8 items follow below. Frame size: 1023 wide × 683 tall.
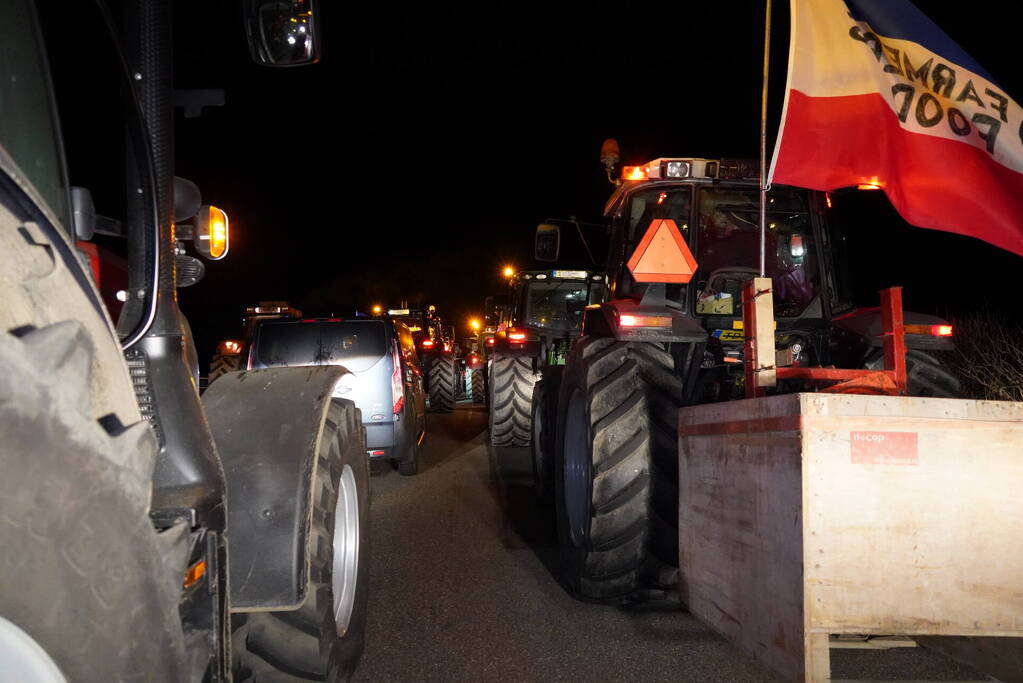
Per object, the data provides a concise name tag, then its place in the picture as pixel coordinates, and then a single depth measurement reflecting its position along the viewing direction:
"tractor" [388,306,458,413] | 18.55
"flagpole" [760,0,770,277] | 3.91
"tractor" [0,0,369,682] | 1.21
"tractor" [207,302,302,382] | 14.89
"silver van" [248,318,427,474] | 8.87
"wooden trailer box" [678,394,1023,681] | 2.60
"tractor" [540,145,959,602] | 4.23
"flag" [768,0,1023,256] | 3.83
